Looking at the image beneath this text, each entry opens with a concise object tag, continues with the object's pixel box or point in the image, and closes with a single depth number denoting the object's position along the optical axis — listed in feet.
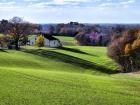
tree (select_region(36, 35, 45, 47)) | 383.61
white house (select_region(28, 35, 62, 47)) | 451.81
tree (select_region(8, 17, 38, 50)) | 348.92
